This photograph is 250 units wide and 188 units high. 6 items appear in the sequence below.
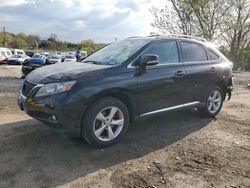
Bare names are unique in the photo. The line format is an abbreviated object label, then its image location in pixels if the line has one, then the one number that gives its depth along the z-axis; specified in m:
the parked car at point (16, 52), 25.56
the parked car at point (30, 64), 10.60
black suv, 2.82
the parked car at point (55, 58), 20.72
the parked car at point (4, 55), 21.30
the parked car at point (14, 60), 22.09
